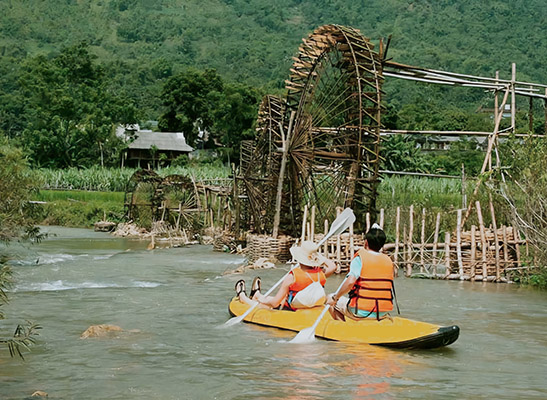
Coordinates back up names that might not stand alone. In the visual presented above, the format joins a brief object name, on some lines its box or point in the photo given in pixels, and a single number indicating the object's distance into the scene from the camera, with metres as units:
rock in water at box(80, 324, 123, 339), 12.61
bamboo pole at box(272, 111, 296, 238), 22.31
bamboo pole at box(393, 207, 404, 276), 18.59
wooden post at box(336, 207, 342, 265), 19.50
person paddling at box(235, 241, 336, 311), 12.42
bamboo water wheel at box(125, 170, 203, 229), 34.12
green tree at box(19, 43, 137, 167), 59.59
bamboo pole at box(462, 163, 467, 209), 20.99
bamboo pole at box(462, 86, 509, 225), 19.12
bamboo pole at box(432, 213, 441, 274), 18.24
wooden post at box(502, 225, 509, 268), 17.62
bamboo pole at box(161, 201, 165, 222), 35.25
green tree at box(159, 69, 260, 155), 62.38
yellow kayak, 11.21
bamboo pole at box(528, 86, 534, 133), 20.20
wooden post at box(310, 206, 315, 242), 20.14
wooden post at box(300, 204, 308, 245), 20.33
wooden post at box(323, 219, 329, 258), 19.44
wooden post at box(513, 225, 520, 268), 17.73
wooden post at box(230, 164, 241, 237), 25.60
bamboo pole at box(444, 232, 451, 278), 18.08
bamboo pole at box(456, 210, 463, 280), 18.03
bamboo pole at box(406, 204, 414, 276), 18.39
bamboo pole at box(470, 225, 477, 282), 17.81
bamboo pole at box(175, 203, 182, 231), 33.47
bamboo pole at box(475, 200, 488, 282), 17.72
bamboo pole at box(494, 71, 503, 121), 20.15
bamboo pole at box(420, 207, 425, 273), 18.61
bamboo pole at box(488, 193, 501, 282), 17.66
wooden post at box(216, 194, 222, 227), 32.31
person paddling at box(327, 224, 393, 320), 11.28
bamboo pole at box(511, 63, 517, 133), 19.72
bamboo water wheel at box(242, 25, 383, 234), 21.58
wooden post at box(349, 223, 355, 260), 19.07
